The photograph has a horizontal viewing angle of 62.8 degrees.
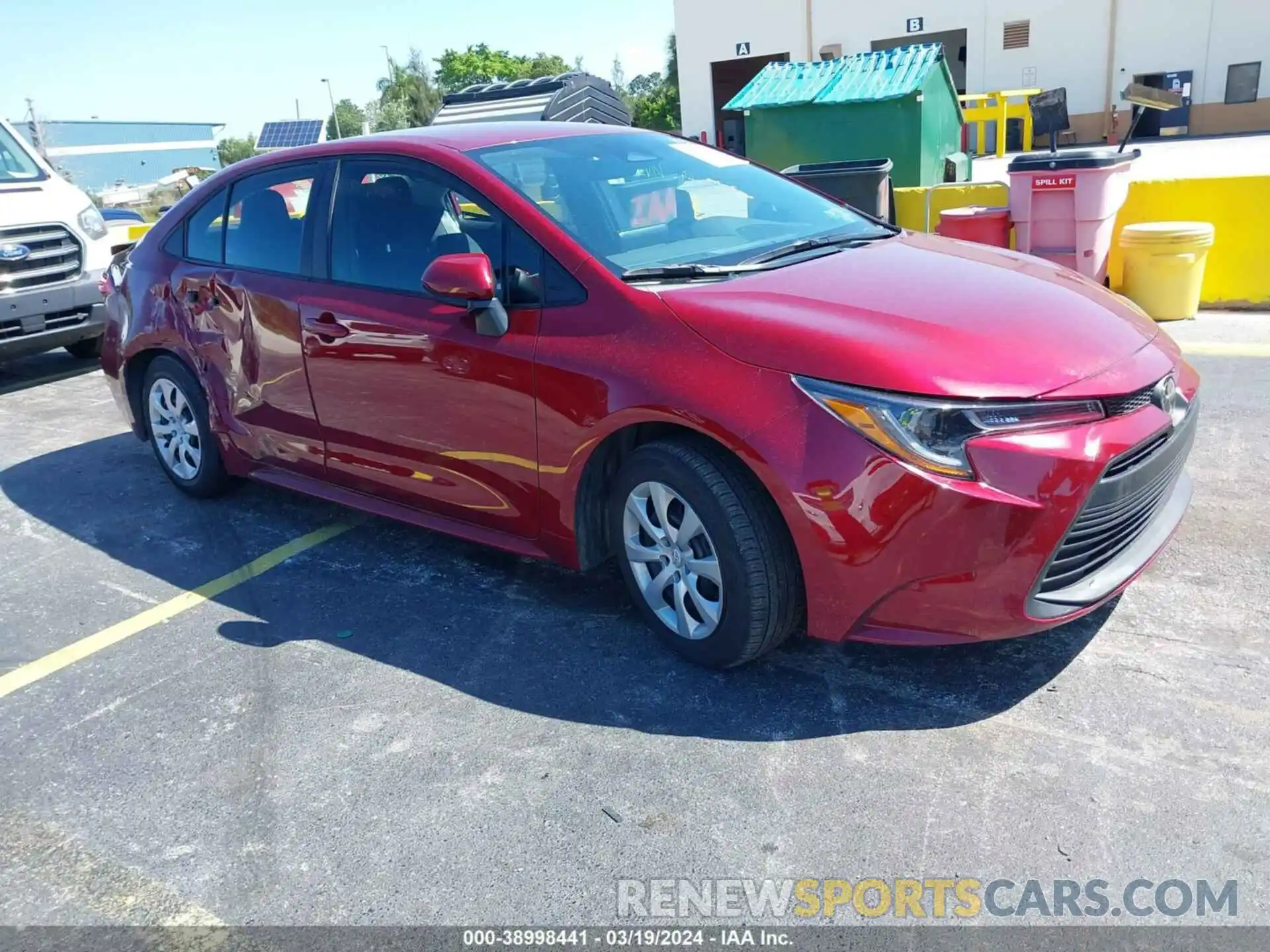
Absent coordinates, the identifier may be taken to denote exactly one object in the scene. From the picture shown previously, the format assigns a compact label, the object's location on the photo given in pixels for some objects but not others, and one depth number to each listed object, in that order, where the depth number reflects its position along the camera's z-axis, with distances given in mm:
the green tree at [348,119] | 79500
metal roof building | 78375
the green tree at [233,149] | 94500
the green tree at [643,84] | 122438
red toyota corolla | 2732
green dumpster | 13766
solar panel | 32656
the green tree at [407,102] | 63156
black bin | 8805
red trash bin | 8195
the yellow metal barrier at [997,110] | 28044
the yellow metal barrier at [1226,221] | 7559
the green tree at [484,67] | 88500
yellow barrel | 7254
